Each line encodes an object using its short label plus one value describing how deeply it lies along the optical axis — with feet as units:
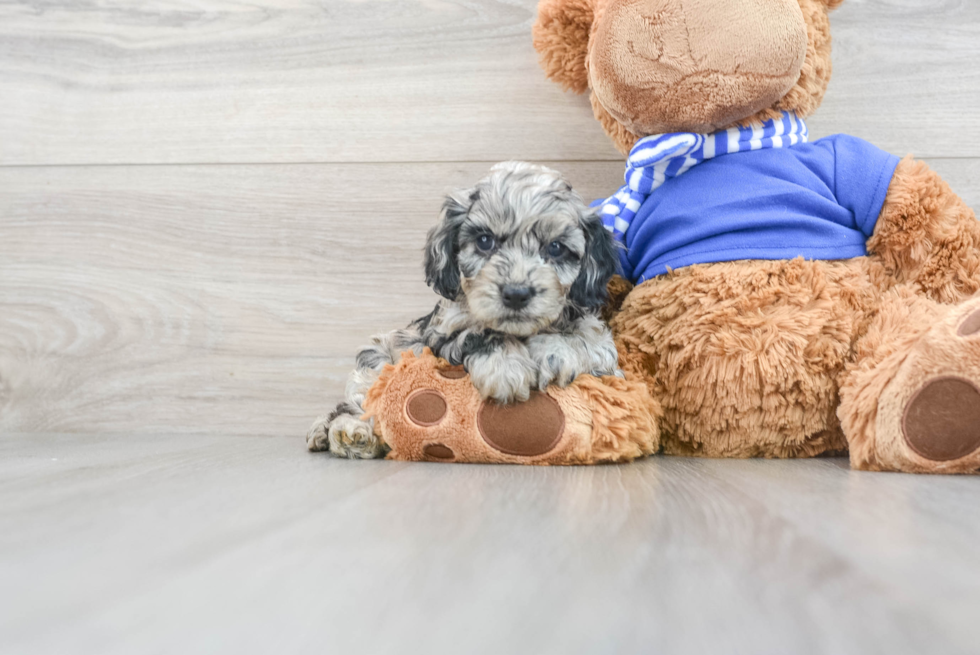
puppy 3.67
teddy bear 3.68
